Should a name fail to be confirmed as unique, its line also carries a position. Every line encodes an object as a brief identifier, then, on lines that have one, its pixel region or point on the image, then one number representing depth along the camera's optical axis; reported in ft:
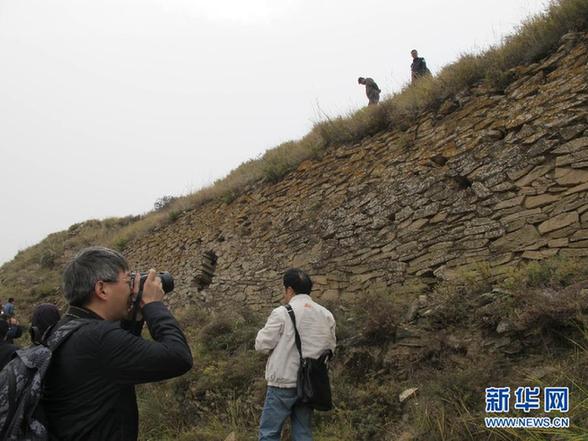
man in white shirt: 10.15
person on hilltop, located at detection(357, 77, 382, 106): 31.08
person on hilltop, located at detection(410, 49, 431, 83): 27.45
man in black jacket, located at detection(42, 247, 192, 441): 5.47
